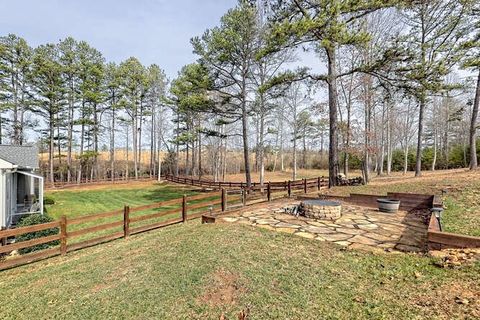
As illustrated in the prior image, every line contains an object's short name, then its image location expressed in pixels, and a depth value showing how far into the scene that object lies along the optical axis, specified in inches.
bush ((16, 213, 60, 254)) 302.5
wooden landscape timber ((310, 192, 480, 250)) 153.9
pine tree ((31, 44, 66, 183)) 869.0
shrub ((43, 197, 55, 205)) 612.2
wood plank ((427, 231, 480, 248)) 151.0
